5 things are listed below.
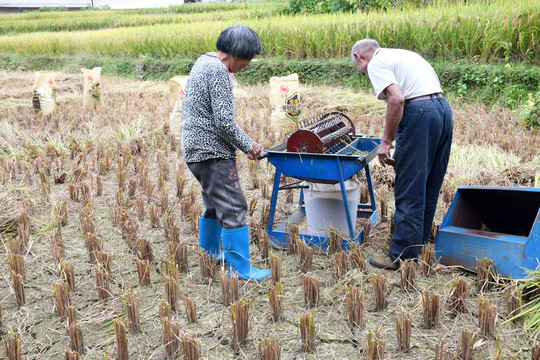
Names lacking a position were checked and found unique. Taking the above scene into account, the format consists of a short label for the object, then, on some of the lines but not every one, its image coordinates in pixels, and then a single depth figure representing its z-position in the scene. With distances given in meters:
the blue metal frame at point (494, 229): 2.82
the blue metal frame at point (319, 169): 3.17
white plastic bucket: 3.56
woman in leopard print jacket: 2.78
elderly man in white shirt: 2.97
